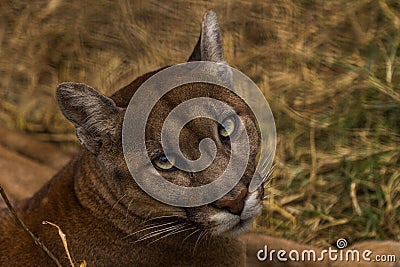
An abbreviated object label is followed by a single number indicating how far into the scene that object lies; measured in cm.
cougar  697
